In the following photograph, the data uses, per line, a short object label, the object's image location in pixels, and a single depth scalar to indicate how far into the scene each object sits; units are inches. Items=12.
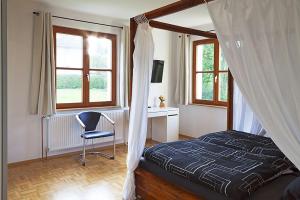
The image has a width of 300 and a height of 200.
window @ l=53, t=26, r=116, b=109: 176.2
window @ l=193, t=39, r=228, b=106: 208.8
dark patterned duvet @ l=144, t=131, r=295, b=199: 79.4
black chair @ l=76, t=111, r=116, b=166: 164.2
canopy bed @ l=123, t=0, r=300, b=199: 64.6
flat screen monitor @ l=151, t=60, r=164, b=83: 222.7
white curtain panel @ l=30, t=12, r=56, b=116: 158.4
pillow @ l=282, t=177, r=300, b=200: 67.7
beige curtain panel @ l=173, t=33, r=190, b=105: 222.8
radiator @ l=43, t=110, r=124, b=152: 166.1
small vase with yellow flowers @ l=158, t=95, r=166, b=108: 220.3
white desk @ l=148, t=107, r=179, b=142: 206.7
